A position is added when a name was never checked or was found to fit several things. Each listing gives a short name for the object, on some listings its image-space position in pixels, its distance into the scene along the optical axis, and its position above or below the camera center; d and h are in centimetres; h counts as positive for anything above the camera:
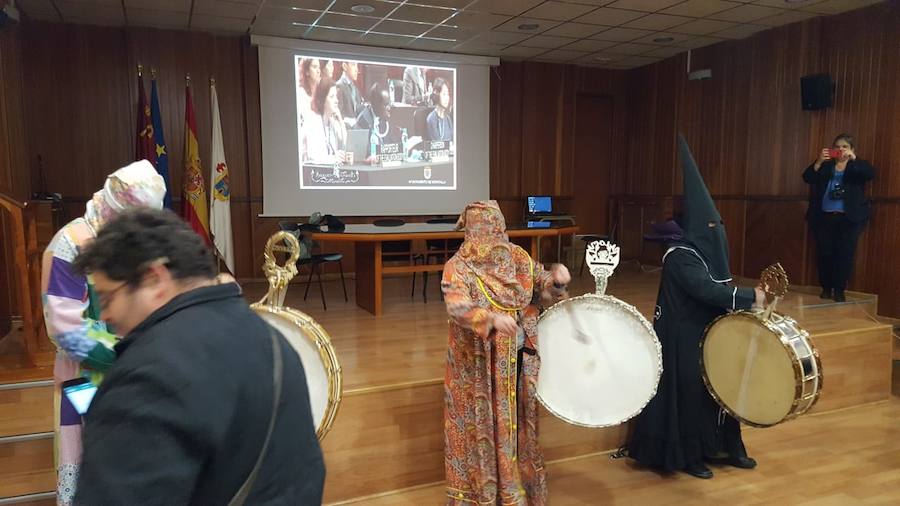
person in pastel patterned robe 159 -31
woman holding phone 507 -12
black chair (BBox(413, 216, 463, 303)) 548 -50
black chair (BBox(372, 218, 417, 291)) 520 -50
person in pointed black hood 278 -74
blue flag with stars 565 +52
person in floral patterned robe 228 -66
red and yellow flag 573 +15
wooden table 479 -38
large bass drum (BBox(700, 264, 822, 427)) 227 -69
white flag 591 -6
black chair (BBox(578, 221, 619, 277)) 780 -58
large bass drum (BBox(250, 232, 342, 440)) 196 -54
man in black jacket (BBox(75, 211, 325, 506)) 77 -27
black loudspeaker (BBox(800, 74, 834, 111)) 558 +98
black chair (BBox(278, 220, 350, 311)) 500 -53
